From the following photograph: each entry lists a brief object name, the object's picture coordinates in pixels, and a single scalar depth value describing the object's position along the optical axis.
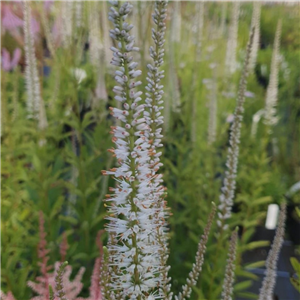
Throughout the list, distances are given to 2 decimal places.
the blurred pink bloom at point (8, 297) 0.23
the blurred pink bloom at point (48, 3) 0.63
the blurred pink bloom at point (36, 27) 0.59
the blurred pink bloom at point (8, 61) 0.65
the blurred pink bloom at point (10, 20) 0.75
